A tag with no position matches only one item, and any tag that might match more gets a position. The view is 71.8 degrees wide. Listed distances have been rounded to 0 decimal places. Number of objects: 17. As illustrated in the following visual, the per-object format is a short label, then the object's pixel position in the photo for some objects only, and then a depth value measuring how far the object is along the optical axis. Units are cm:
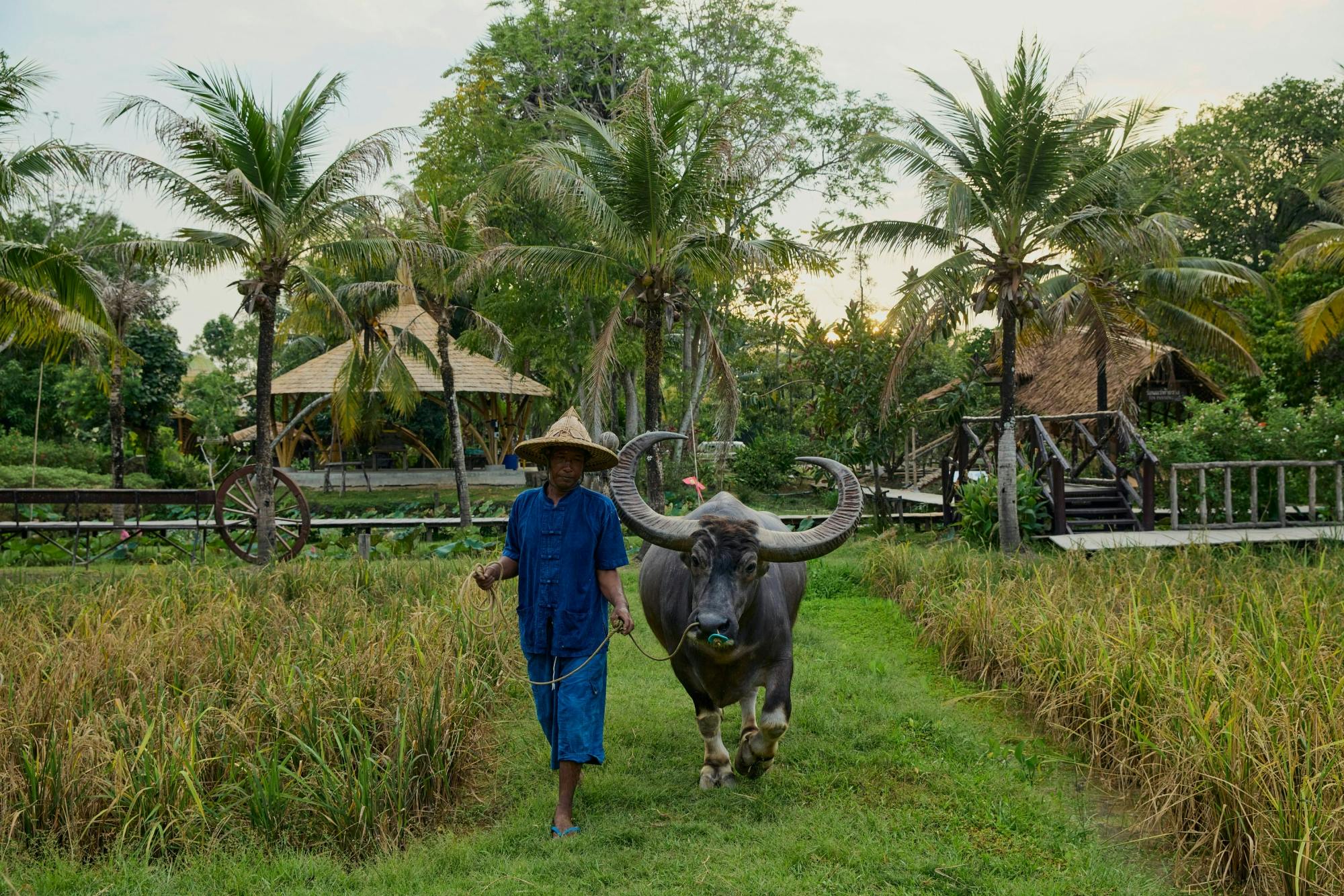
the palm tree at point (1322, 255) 1339
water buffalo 393
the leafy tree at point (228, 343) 4197
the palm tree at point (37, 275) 904
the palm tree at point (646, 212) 1155
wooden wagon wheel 1141
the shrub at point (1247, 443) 1165
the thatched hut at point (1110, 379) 1747
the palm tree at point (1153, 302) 1147
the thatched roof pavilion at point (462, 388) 2117
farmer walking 387
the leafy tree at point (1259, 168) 2225
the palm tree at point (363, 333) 1346
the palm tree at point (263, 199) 1081
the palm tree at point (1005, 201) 1007
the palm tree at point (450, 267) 1541
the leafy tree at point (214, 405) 2688
